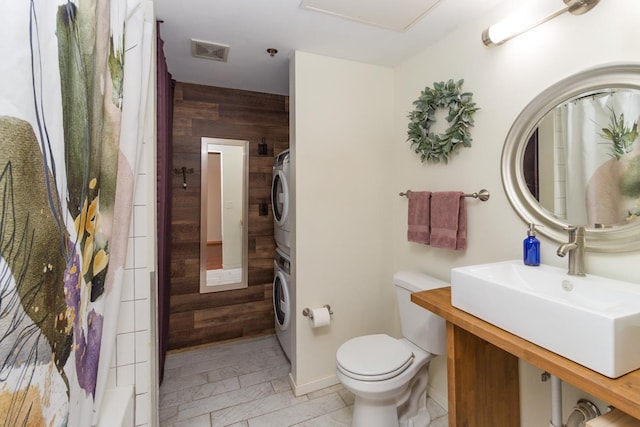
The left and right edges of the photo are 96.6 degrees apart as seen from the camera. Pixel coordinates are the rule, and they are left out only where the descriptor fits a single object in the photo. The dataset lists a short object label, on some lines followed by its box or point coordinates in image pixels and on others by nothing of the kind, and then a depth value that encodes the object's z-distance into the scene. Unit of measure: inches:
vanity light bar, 45.1
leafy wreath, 64.4
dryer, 86.0
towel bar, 60.8
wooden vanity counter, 36.4
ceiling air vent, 73.8
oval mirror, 41.9
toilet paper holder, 77.1
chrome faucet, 44.3
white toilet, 57.3
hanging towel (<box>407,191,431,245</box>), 71.4
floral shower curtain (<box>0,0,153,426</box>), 19.0
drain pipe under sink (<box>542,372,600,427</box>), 45.3
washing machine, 86.4
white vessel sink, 30.4
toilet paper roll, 75.7
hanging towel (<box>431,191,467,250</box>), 64.1
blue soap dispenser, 49.8
